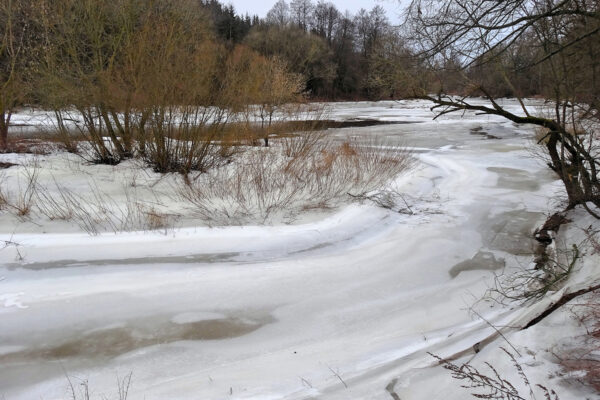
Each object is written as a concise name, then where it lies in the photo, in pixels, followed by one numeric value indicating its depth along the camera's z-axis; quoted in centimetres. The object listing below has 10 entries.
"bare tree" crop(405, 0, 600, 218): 516
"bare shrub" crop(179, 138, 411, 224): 673
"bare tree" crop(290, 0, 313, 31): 7356
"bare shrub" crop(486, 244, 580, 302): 426
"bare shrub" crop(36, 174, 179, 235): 587
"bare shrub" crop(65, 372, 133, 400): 297
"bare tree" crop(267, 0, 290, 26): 6754
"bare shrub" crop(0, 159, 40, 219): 604
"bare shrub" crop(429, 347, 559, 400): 242
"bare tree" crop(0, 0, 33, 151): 958
